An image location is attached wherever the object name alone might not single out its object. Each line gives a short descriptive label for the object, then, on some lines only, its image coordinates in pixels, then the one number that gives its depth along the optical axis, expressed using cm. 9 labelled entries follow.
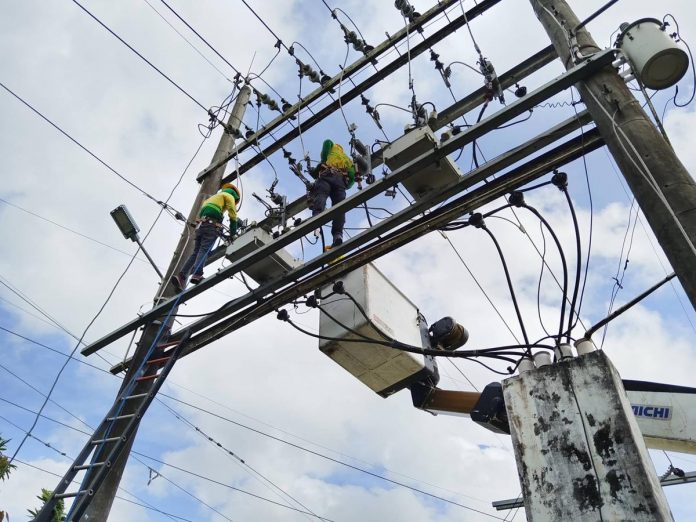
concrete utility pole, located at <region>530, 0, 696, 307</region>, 262
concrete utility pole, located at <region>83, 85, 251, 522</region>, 465
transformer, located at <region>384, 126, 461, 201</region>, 437
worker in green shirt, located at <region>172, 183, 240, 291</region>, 604
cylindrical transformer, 329
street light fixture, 628
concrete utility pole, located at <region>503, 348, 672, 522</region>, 238
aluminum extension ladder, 445
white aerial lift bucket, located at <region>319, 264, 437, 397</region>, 487
